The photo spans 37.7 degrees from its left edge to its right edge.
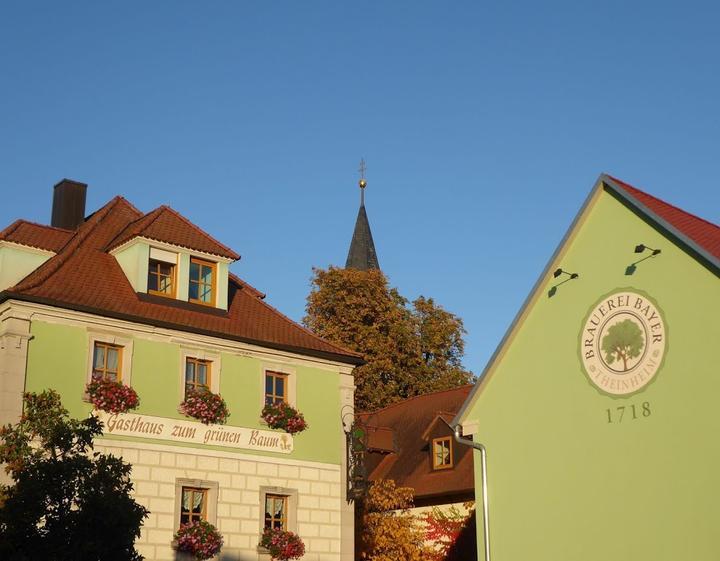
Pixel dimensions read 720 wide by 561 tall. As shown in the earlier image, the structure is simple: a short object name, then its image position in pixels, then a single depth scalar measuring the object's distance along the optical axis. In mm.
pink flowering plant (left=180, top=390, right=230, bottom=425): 26875
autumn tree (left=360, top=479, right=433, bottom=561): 32406
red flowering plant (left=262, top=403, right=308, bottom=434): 28312
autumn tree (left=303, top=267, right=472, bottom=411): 51562
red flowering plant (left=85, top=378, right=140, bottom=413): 25203
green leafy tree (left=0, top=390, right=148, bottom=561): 17219
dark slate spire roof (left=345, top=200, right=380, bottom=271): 81688
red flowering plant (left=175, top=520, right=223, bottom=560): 25703
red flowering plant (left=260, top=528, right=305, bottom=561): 27188
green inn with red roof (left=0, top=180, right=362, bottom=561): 25406
